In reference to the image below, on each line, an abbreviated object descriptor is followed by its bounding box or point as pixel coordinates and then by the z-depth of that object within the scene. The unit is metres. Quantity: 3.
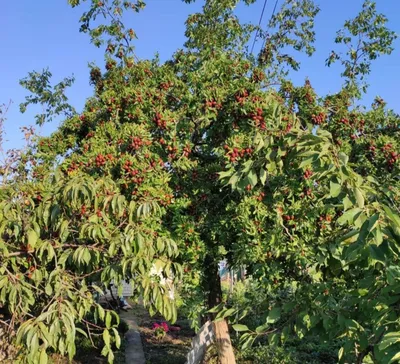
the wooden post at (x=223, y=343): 5.11
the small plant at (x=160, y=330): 8.21
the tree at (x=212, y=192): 1.37
